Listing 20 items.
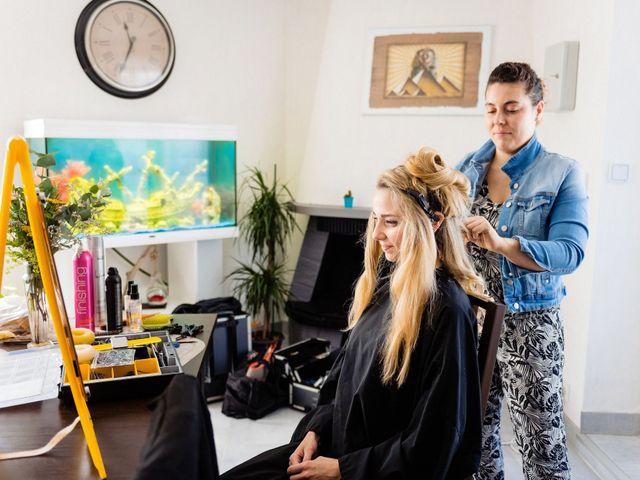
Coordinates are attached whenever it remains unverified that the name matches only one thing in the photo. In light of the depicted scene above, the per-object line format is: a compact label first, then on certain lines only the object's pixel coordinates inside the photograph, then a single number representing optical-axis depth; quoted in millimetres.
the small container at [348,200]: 3691
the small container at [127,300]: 1853
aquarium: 3027
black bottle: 1821
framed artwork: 3514
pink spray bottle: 1803
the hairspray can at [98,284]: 1831
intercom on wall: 2826
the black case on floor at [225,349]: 3289
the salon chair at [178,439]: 751
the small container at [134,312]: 1841
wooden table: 1075
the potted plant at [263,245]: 3807
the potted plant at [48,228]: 1630
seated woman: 1291
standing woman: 1746
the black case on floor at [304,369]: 3141
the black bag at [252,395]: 3080
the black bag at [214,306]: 3313
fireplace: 3643
